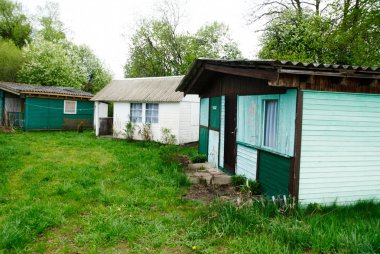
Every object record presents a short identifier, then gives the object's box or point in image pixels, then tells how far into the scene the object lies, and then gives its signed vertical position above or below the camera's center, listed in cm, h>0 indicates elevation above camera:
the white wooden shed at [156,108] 1543 +8
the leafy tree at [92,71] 3462 +475
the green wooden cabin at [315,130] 532 -32
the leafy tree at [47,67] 2855 +392
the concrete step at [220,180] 761 -184
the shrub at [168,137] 1534 -145
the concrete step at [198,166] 940 -187
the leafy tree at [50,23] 4041 +1212
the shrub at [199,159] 1059 -179
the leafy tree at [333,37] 1136 +349
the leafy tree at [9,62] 3019 +445
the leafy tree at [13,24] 3744 +1065
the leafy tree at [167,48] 3050 +679
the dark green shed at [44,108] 1897 -13
